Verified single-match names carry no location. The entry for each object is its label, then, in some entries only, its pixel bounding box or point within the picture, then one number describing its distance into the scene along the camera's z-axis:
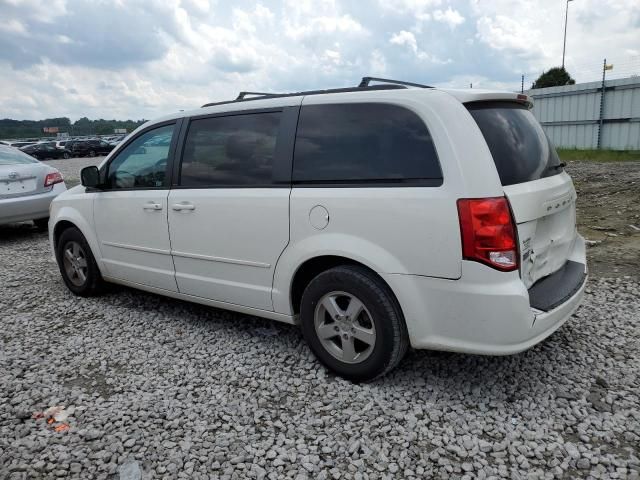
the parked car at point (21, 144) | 38.09
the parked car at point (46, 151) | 35.42
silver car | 7.59
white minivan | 2.65
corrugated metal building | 15.07
